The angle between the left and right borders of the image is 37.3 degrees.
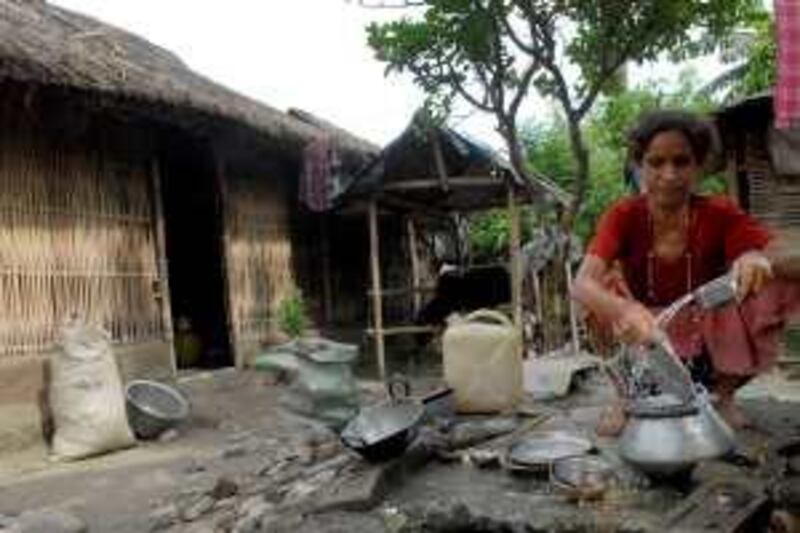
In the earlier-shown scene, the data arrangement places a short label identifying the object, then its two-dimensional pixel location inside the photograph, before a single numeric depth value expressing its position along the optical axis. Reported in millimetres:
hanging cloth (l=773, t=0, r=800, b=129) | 5488
